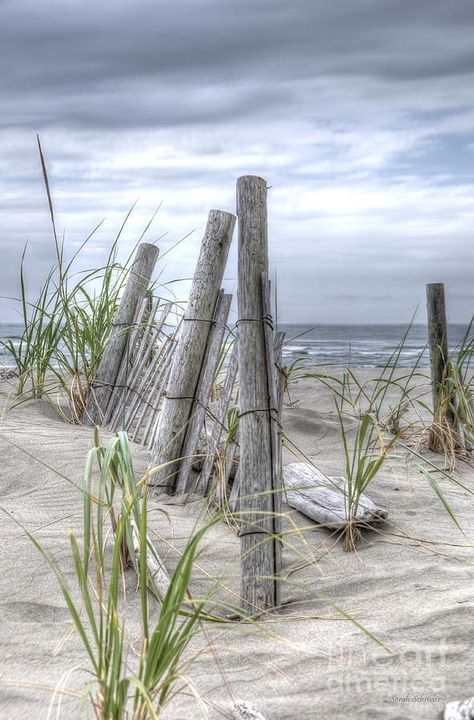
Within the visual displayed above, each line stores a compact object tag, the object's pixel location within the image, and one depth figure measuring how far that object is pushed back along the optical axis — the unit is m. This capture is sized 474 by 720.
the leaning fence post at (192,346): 3.91
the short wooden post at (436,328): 5.26
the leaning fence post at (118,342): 5.37
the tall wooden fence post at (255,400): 2.71
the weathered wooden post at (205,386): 3.86
